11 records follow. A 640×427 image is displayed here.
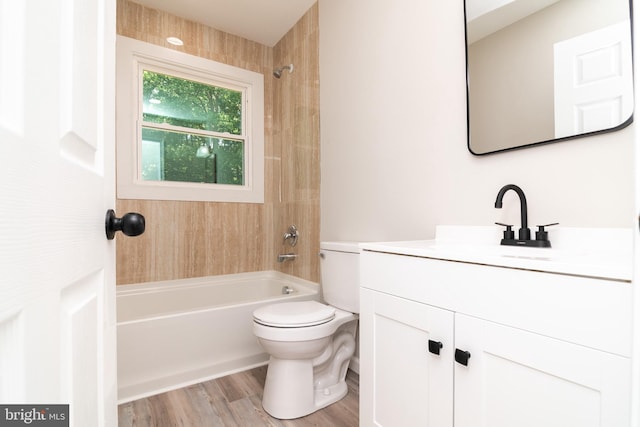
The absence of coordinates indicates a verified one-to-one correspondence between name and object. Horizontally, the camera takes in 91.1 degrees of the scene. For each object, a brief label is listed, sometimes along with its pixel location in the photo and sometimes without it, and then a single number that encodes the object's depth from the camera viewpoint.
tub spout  2.58
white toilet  1.50
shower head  2.70
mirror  0.95
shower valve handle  2.60
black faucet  1.03
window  2.37
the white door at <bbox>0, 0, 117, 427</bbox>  0.28
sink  0.65
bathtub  1.69
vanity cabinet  0.61
